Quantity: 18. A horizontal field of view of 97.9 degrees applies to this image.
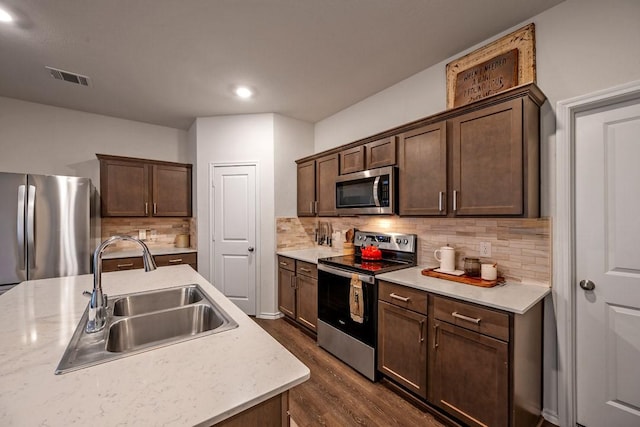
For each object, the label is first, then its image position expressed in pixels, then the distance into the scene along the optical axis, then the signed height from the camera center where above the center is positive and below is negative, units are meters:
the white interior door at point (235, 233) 3.80 -0.26
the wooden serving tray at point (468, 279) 1.93 -0.49
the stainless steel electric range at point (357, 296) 2.31 -0.75
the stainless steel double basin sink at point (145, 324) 1.02 -0.52
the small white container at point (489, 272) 2.01 -0.43
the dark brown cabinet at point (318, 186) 3.34 +0.36
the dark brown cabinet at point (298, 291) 3.10 -0.93
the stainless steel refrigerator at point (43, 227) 2.72 -0.12
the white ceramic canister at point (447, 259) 2.29 -0.38
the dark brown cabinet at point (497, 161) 1.78 +0.35
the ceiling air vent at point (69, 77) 2.68 +1.39
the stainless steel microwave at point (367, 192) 2.57 +0.21
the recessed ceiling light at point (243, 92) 3.09 +1.39
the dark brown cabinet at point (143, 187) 3.66 +0.38
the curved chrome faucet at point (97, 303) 1.20 -0.39
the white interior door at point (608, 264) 1.64 -0.33
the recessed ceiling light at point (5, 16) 1.91 +1.40
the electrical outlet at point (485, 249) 2.19 -0.29
